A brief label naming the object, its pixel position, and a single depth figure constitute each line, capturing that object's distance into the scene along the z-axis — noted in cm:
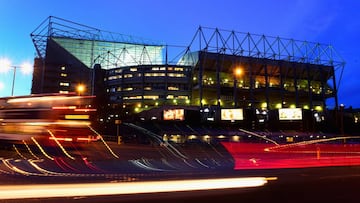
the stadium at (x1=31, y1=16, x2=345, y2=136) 8744
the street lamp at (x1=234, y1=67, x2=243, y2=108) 9256
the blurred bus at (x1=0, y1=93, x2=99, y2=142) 1931
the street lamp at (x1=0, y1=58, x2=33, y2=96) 3616
